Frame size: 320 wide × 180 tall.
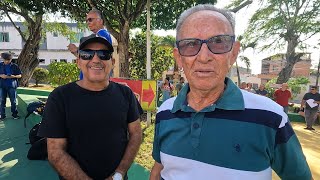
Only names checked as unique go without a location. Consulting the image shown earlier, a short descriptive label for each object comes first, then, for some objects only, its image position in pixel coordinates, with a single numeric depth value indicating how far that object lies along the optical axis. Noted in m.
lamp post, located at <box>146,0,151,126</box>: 5.82
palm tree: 20.83
